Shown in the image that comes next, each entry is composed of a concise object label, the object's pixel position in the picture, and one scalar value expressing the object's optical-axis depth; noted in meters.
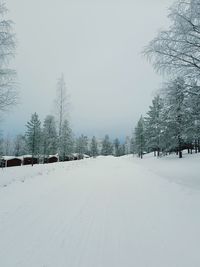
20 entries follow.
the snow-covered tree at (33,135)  33.25
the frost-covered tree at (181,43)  6.70
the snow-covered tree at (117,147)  97.56
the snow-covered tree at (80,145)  68.94
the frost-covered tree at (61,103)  26.64
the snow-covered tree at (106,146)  82.95
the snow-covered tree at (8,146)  89.25
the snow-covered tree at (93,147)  76.69
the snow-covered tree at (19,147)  66.06
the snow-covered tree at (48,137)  39.84
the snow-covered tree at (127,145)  118.75
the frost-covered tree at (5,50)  8.85
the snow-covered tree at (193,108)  7.41
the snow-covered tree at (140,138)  47.25
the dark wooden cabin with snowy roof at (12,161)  38.53
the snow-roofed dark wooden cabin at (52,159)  43.99
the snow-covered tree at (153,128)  32.87
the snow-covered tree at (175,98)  7.54
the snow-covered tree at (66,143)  34.96
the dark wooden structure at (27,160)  40.61
